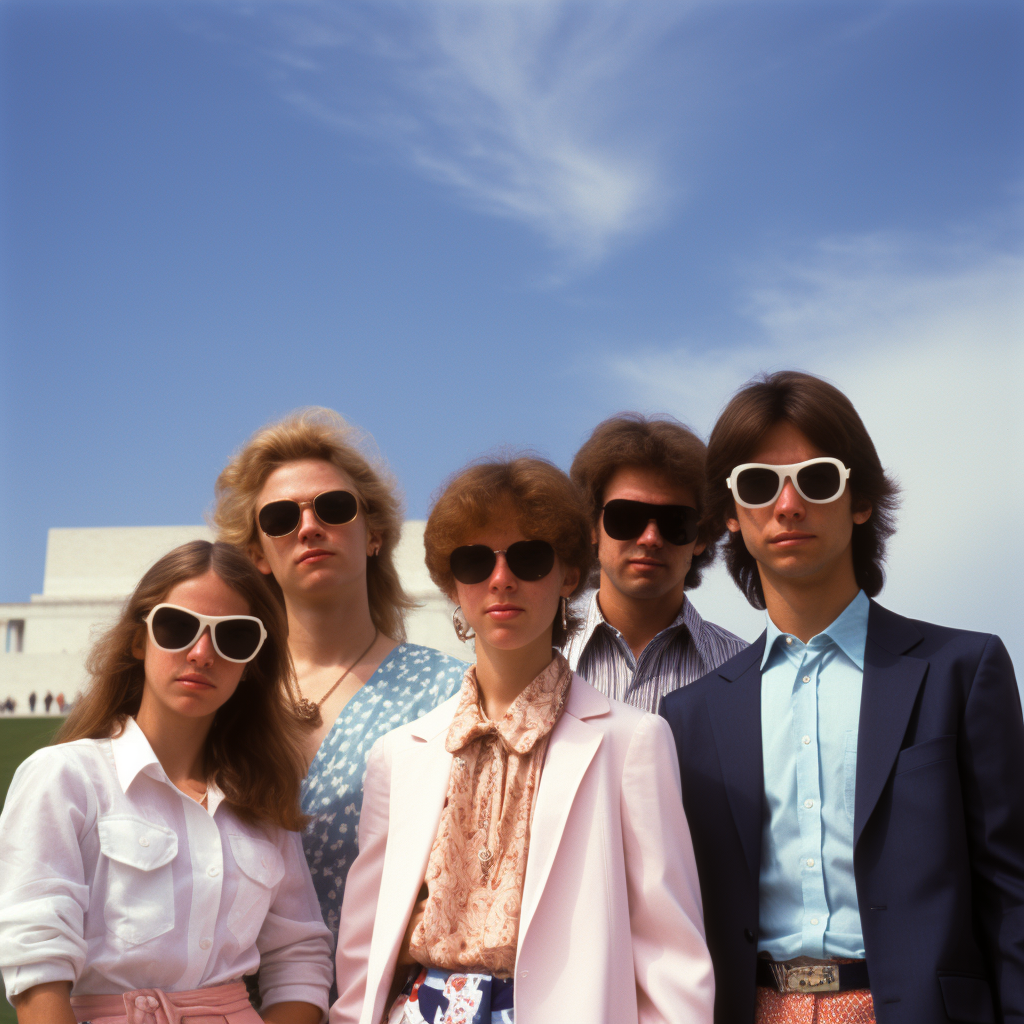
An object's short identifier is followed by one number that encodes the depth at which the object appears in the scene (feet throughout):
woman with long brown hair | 10.29
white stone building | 156.56
